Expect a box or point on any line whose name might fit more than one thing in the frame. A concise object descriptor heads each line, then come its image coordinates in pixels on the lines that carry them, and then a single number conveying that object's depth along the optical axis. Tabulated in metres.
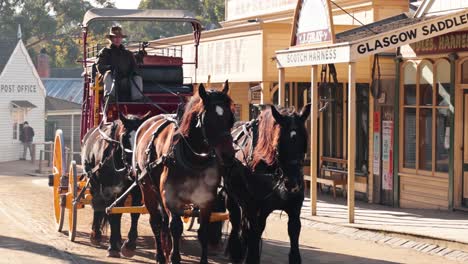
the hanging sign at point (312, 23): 16.81
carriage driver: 14.66
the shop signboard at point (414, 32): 15.83
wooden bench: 20.72
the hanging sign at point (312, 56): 16.31
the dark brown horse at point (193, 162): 10.41
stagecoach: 14.65
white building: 44.31
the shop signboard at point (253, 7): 24.78
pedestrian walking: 43.28
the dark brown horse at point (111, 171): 13.22
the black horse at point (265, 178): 10.80
